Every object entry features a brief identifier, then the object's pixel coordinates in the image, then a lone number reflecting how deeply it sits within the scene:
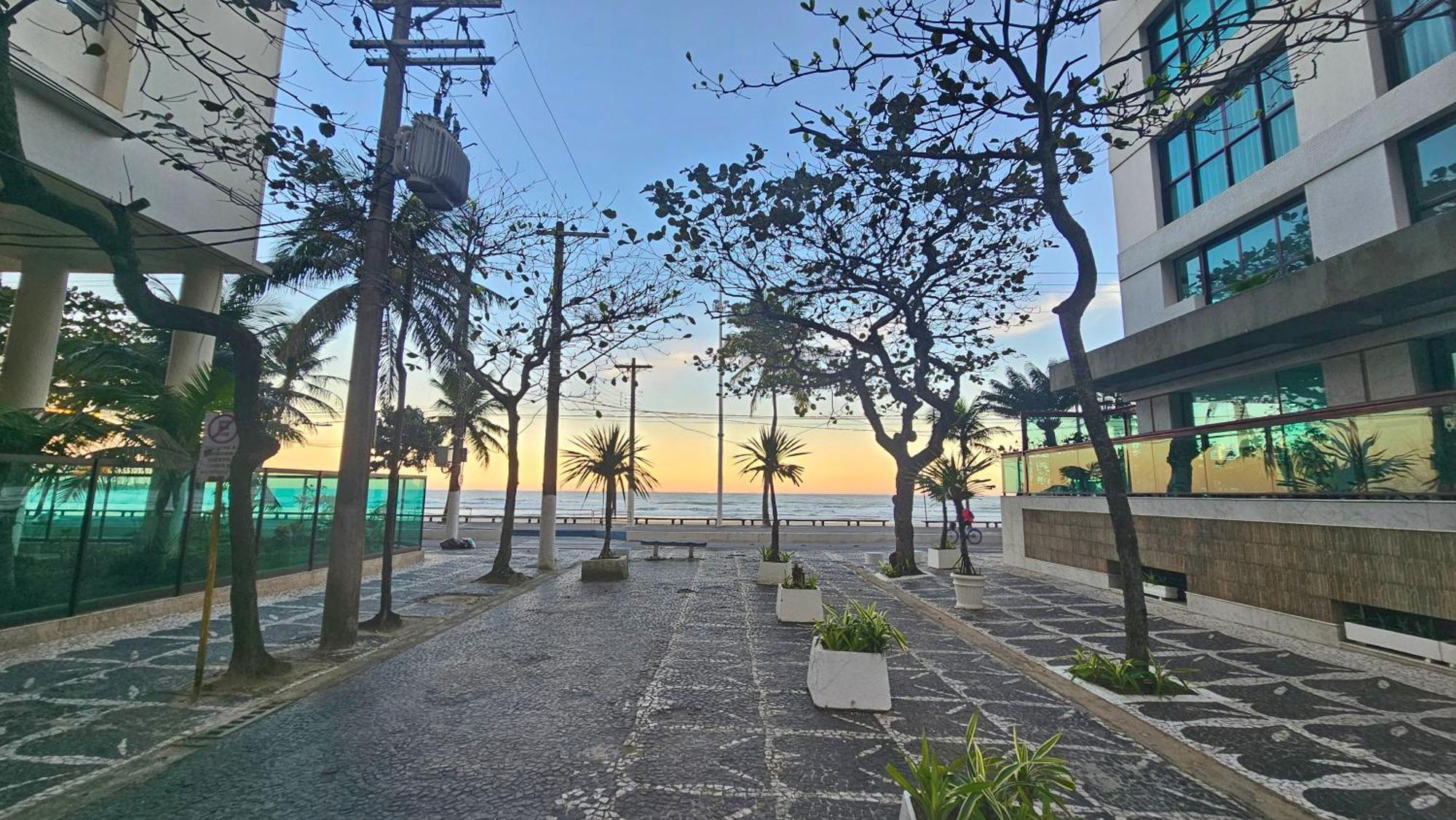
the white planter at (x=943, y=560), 15.59
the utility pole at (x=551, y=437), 14.55
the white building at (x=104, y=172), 8.79
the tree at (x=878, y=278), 10.31
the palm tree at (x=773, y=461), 14.58
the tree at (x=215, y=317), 4.73
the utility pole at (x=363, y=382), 7.64
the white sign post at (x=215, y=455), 5.60
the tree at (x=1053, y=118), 6.16
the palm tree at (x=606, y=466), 15.40
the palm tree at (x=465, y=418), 19.58
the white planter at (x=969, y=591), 10.04
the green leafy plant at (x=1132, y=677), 5.76
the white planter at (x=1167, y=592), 10.12
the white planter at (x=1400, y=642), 6.40
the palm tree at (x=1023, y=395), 30.94
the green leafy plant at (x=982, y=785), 2.59
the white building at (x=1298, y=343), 7.16
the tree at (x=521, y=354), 12.96
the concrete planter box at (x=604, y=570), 13.88
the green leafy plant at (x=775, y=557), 13.01
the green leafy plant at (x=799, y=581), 9.21
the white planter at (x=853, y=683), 5.33
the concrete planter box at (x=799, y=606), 9.05
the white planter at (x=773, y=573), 12.82
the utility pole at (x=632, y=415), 29.61
